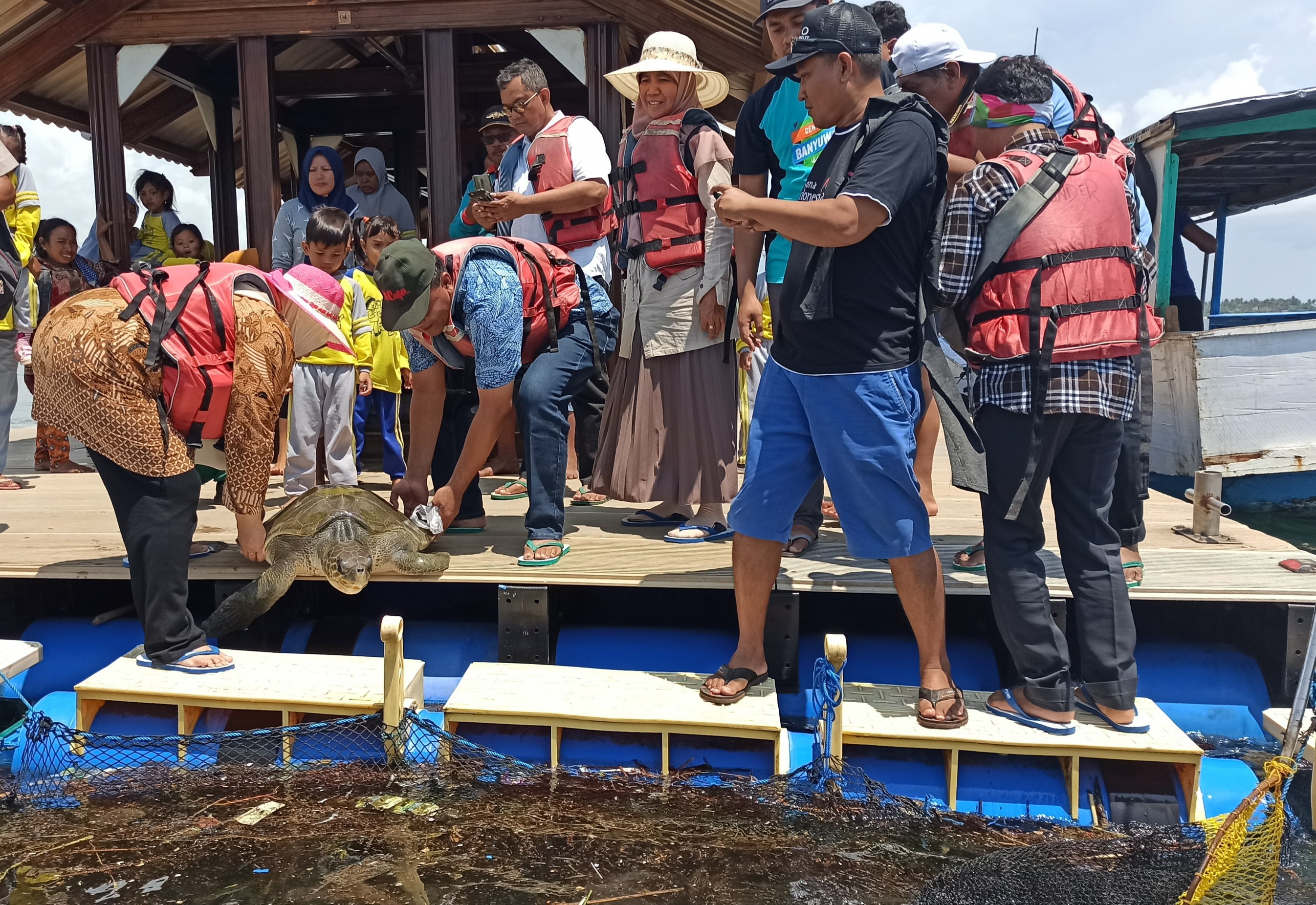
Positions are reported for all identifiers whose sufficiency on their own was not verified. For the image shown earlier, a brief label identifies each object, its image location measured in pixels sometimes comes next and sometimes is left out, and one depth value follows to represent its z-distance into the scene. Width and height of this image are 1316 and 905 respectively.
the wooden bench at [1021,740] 2.92
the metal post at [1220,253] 11.98
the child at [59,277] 7.20
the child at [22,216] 5.97
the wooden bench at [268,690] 3.33
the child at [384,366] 5.93
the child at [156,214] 7.75
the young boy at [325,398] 5.22
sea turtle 3.85
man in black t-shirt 2.78
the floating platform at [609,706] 3.12
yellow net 2.23
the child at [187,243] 7.53
